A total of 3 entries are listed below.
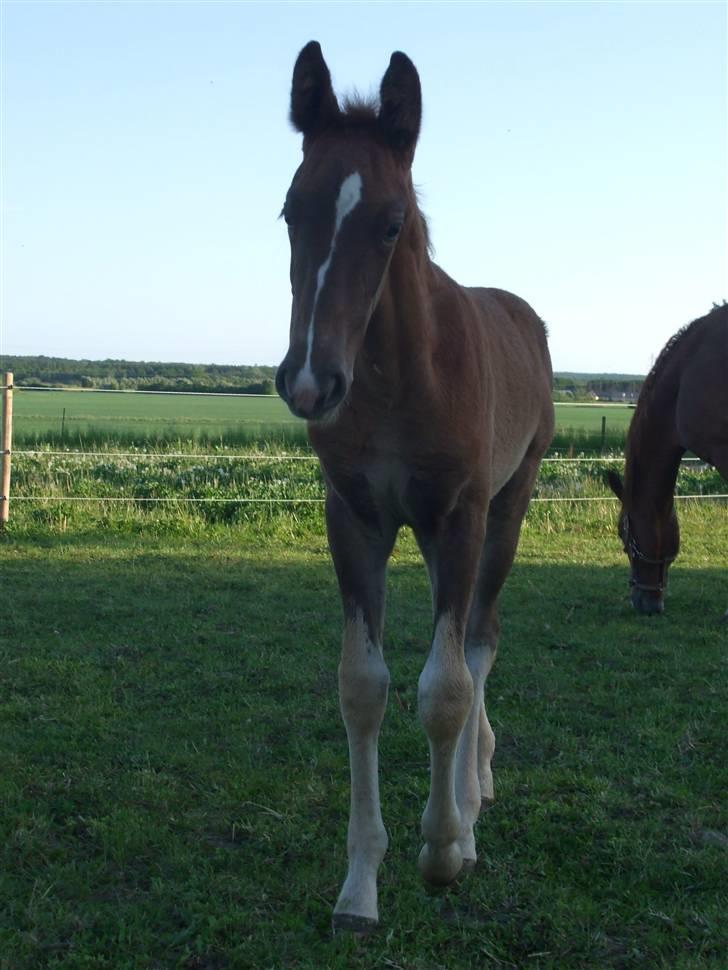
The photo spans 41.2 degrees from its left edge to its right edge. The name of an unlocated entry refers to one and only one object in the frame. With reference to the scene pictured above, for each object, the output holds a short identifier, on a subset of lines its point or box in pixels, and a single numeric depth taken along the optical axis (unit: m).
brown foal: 2.59
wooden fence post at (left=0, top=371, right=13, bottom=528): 10.17
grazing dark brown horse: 7.23
